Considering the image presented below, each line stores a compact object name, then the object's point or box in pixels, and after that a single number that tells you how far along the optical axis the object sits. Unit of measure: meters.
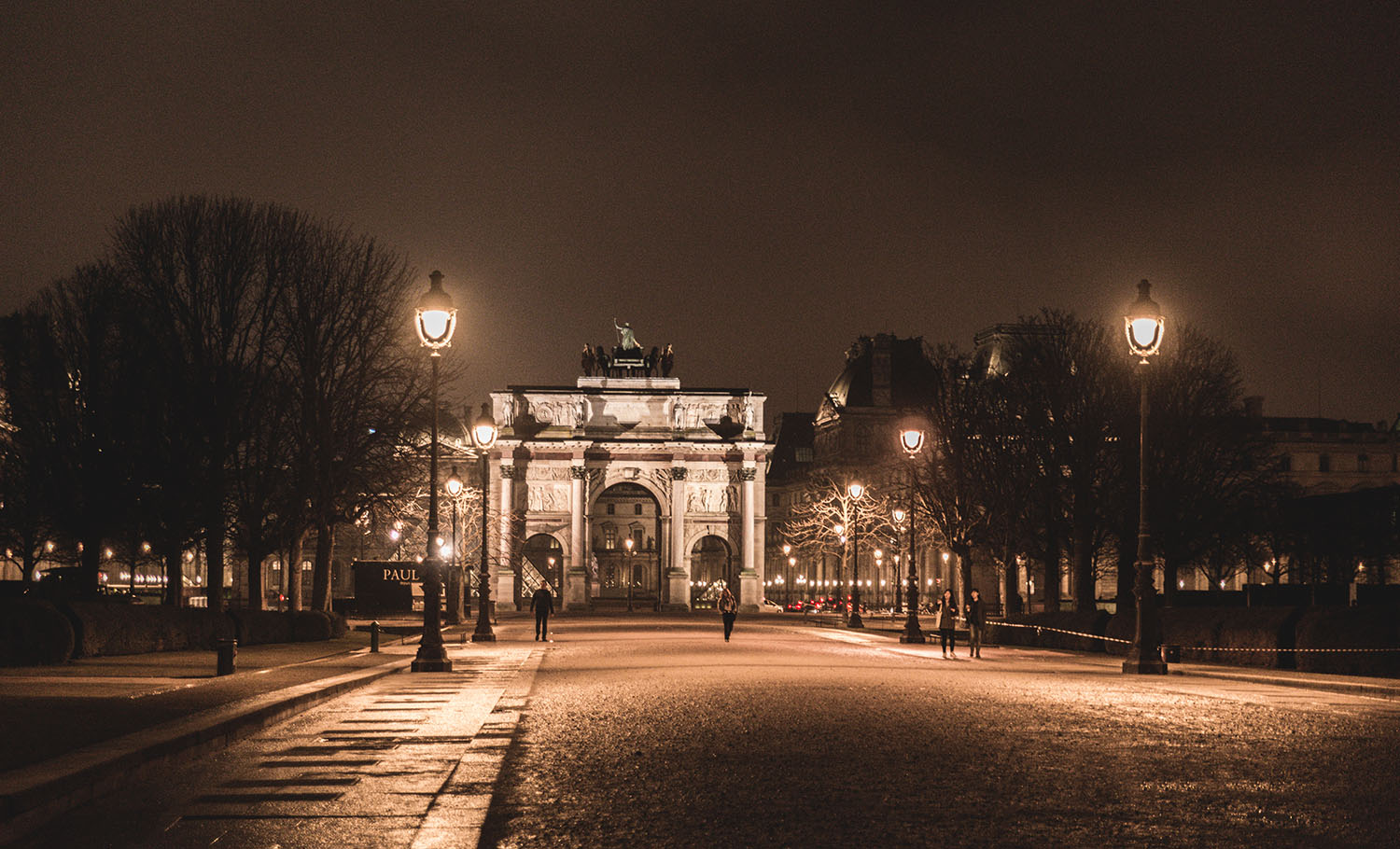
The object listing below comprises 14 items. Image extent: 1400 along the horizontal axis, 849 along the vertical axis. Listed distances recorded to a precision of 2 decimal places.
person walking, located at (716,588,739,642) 46.00
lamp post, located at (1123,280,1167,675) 28.84
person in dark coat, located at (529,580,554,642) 47.53
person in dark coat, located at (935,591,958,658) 37.84
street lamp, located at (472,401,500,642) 42.91
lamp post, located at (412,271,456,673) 28.91
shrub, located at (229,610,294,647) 37.59
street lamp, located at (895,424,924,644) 46.16
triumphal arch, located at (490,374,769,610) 117.06
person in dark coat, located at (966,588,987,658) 38.69
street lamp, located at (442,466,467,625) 62.84
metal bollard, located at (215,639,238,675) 25.15
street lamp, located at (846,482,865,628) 62.61
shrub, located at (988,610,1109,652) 41.44
